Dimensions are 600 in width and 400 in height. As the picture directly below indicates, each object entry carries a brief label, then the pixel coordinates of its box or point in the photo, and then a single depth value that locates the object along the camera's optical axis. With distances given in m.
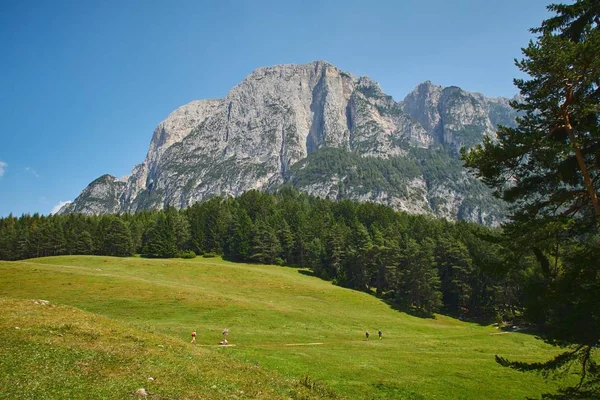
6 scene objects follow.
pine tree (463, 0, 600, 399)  14.53
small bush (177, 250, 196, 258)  121.02
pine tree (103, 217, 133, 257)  122.88
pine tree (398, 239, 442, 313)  85.88
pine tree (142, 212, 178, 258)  120.81
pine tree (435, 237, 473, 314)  96.81
